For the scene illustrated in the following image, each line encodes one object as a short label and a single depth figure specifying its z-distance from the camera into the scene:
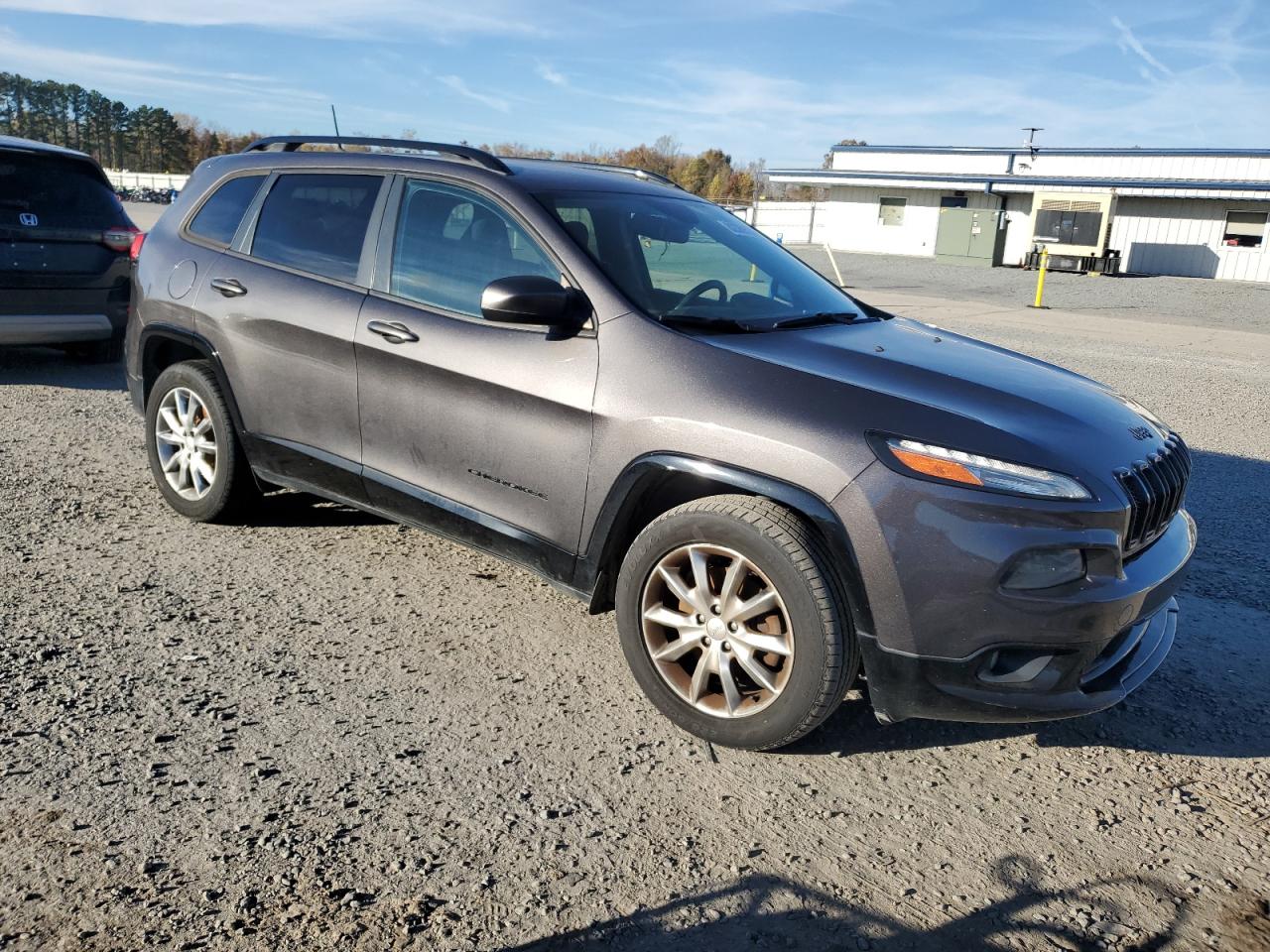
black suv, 7.76
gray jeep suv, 2.83
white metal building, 36.38
